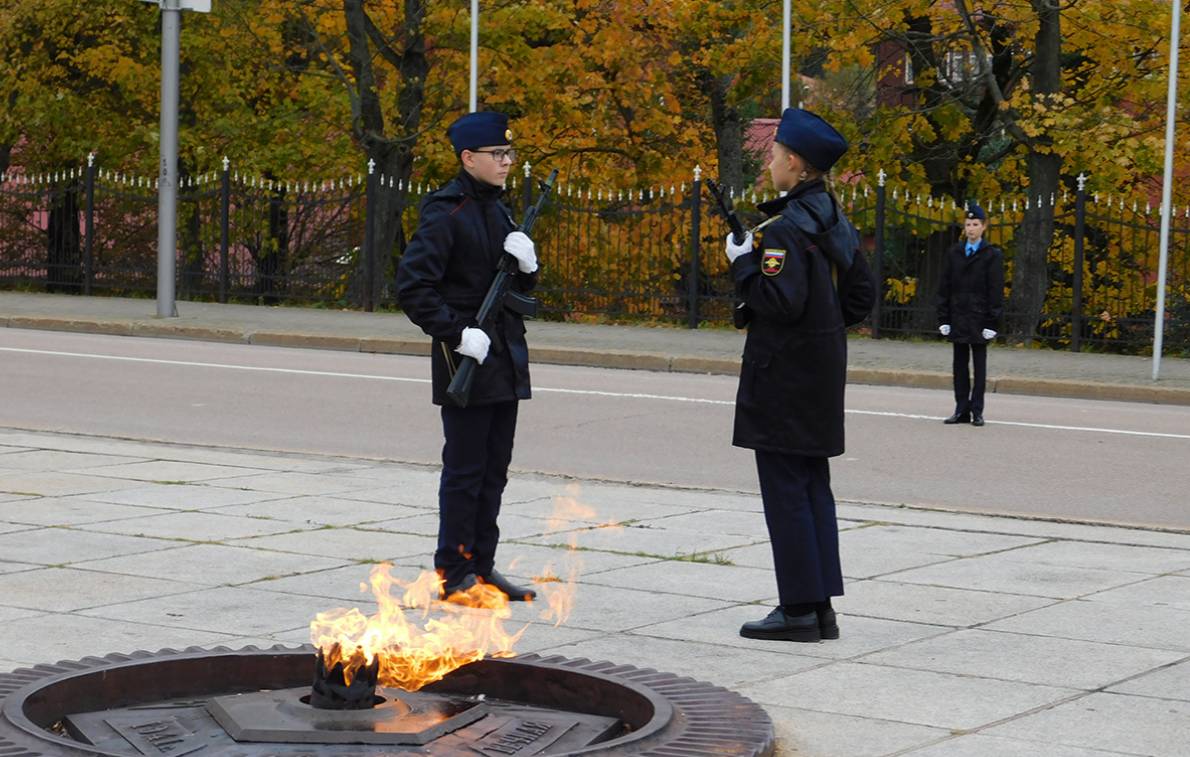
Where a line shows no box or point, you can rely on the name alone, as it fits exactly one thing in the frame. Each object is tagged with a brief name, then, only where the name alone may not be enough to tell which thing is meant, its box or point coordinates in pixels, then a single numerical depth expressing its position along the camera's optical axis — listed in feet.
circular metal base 15.15
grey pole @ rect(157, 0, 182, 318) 74.74
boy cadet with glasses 22.93
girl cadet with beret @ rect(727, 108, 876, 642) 21.30
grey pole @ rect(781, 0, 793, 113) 72.84
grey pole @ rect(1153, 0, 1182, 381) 61.93
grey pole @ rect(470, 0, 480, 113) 76.79
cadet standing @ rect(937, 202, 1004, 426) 47.73
